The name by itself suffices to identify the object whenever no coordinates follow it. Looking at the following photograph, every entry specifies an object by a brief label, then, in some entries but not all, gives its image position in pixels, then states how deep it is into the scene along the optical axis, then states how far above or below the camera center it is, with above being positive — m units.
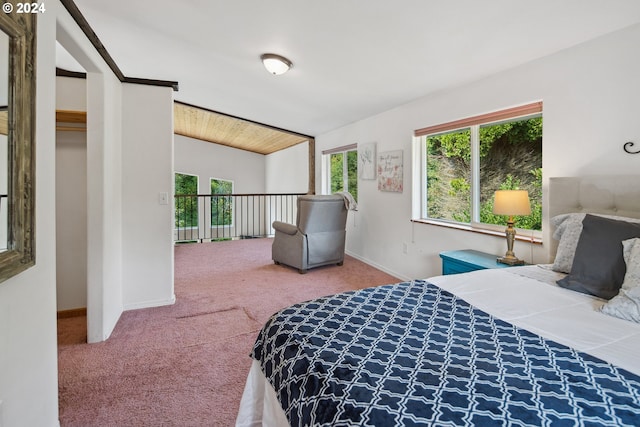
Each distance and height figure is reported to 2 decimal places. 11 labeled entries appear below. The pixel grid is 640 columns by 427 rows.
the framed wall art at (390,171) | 4.03 +0.54
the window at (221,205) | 9.01 +0.22
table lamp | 2.35 +0.04
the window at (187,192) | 8.70 +0.57
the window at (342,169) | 5.26 +0.76
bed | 0.79 -0.45
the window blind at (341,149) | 5.07 +1.07
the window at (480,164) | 2.67 +0.47
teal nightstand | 2.49 -0.39
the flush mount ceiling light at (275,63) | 2.91 +1.37
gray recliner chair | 4.26 -0.31
